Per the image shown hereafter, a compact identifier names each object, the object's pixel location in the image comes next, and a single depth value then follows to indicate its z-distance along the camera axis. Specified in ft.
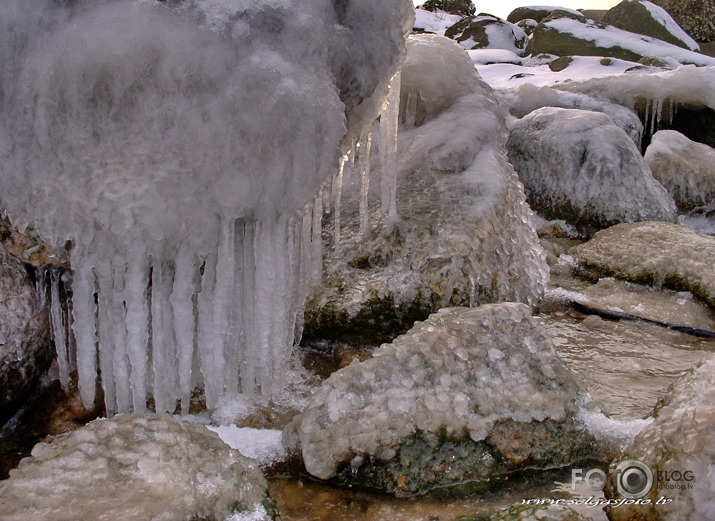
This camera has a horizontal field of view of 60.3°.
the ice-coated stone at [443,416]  6.20
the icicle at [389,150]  9.29
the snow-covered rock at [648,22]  44.09
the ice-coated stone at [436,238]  9.88
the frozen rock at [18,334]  7.39
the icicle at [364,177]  9.26
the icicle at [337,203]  9.38
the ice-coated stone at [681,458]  4.68
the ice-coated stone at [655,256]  12.60
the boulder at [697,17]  50.83
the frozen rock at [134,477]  4.79
